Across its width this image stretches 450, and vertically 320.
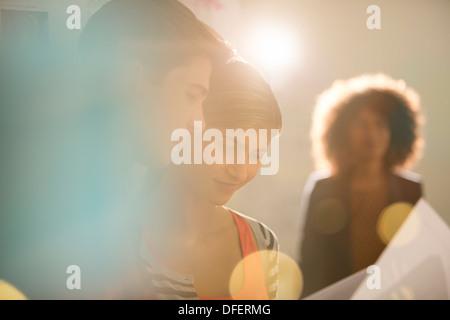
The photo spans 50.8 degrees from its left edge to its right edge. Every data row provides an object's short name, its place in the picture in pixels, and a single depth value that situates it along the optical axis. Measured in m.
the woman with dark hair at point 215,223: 2.14
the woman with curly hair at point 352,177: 2.22
